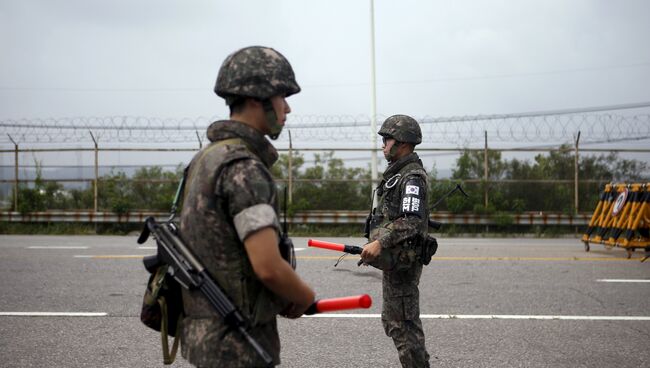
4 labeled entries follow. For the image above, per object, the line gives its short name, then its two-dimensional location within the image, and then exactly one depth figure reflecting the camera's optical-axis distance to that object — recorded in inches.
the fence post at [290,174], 640.2
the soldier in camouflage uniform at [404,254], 152.9
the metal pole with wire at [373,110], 654.5
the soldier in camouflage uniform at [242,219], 82.0
